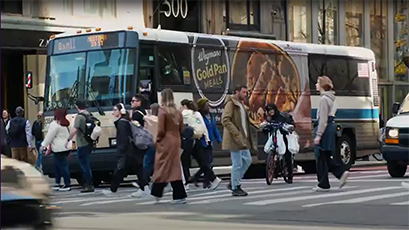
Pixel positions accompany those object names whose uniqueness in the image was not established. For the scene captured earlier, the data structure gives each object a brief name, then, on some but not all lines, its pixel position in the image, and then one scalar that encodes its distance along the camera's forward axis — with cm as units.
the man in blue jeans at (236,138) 1484
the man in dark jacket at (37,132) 2378
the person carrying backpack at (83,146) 1692
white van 1816
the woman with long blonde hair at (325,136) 1493
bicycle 1770
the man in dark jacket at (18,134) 2139
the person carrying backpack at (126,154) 1550
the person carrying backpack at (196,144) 1659
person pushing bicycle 1802
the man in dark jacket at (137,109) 1631
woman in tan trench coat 1337
